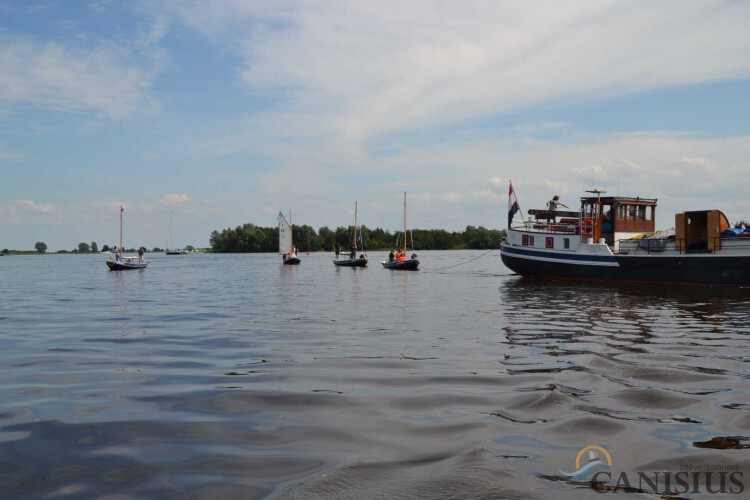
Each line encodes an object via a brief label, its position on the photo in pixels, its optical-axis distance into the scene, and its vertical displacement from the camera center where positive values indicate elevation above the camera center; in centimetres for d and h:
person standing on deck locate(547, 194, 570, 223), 4172 +337
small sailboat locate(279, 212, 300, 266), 8725 +192
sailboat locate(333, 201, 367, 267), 7012 -150
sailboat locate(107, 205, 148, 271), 6864 -142
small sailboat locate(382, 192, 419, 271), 6000 -152
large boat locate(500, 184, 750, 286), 3147 +22
